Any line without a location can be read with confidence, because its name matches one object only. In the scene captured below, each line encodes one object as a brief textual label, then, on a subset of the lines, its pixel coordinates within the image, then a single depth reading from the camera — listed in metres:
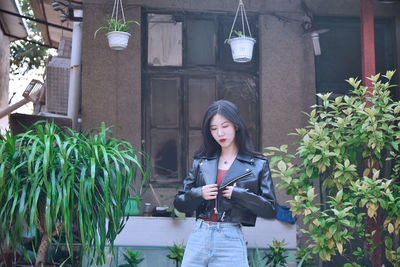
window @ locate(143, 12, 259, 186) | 5.53
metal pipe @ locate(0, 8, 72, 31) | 7.72
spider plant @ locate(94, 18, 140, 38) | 4.85
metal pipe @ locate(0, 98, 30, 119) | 8.20
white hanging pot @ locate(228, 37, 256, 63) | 4.91
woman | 2.76
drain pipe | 5.65
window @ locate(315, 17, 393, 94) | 5.95
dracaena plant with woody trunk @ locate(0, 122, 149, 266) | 3.27
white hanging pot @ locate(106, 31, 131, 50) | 4.80
